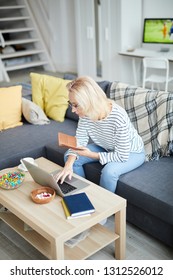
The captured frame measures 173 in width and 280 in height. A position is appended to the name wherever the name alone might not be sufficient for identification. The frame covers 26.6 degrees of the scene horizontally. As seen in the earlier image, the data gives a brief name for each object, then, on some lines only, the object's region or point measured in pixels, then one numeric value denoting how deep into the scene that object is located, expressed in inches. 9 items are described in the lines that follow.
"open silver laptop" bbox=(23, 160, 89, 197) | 75.6
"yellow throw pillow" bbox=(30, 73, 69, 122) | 126.1
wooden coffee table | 66.7
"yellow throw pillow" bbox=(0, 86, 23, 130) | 121.4
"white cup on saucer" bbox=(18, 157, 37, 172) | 90.2
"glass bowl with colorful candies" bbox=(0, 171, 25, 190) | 81.0
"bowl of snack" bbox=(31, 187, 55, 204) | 74.5
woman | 79.3
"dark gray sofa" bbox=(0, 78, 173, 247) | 79.6
